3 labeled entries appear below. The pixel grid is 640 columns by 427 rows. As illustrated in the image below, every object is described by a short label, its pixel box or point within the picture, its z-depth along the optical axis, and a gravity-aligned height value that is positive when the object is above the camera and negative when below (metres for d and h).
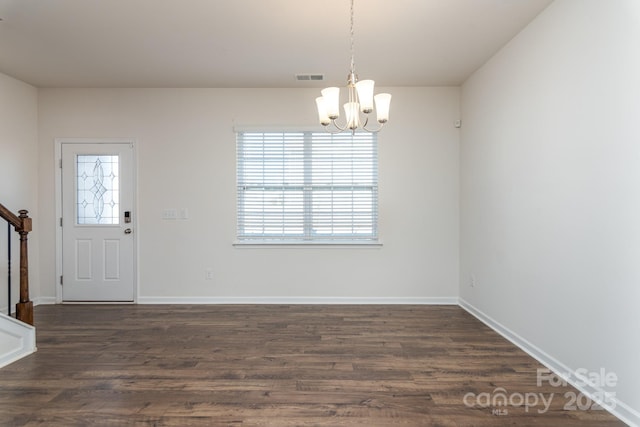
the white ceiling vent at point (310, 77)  4.15 +1.55
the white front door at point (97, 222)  4.63 -0.14
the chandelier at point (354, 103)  2.41 +0.75
